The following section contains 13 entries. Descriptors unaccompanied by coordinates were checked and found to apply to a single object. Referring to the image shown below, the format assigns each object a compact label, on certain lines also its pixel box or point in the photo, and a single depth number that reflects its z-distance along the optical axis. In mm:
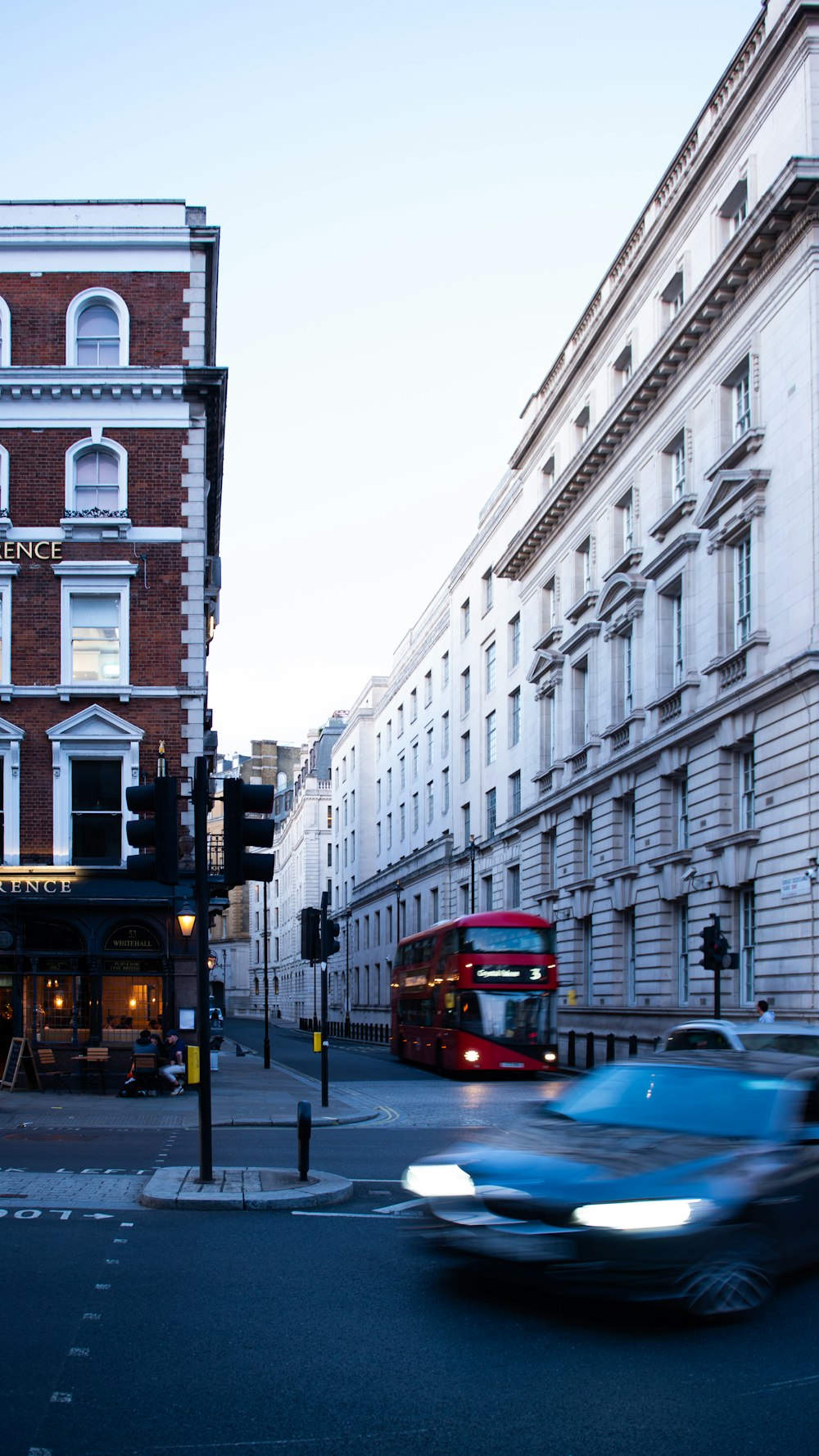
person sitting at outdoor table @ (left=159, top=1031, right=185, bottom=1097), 25031
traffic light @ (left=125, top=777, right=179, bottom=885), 12812
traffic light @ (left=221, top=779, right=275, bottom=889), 12953
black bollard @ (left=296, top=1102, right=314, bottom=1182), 12469
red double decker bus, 29844
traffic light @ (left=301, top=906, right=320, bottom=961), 22500
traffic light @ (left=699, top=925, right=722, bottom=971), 24797
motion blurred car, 7328
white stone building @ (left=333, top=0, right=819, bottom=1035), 27047
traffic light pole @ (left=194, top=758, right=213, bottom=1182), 12695
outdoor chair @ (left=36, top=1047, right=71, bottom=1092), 25234
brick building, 26641
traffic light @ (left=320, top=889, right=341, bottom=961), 22125
